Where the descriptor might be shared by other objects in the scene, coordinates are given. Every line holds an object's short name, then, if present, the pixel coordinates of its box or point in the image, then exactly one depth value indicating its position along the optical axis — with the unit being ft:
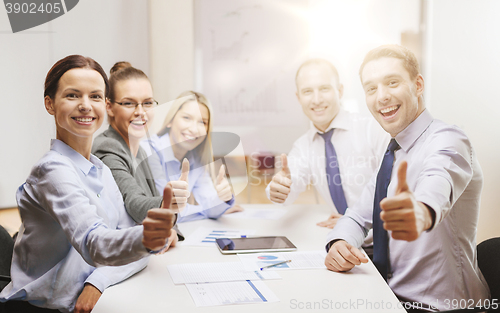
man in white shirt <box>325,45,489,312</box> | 3.71
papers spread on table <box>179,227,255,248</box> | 4.85
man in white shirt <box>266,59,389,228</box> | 6.02
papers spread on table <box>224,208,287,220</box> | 6.44
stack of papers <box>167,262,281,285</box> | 3.63
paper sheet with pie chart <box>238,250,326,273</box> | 3.98
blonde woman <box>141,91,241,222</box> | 5.91
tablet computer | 4.48
